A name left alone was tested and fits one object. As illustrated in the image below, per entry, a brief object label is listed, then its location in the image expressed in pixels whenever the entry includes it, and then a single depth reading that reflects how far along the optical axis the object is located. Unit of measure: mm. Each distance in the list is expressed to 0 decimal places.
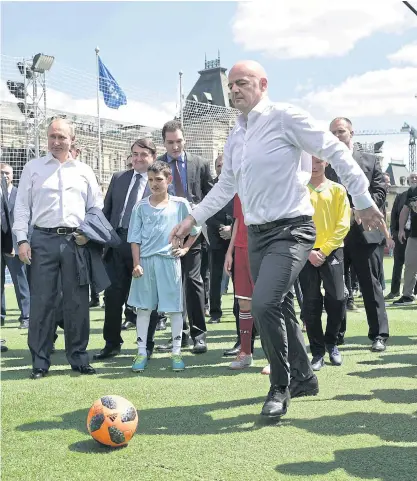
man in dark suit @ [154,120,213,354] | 7105
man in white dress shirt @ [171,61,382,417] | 4305
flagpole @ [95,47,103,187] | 21834
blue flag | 23531
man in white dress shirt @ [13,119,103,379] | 6000
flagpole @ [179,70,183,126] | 25031
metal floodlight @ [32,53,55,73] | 17641
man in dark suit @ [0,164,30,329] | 9750
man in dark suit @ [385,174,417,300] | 12680
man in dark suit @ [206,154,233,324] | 9570
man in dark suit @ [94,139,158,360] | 6969
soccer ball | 3768
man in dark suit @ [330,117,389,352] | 6809
